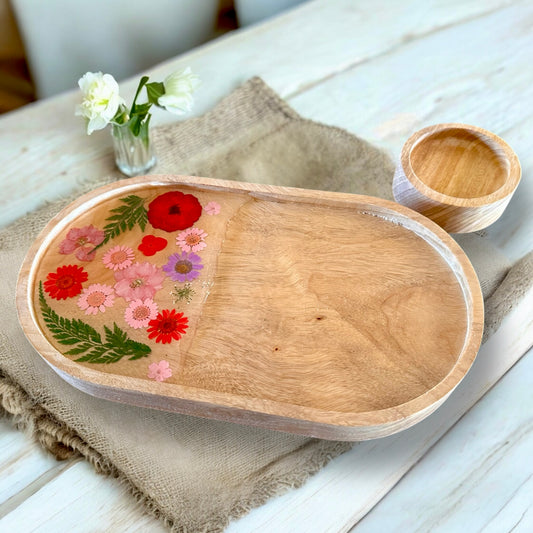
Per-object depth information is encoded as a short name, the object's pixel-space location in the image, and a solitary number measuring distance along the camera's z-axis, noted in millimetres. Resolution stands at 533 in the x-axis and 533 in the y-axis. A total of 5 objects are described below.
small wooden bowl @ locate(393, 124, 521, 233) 777
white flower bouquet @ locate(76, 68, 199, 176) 813
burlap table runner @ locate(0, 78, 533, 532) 676
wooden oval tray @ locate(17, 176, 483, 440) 652
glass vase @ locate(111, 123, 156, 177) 891
